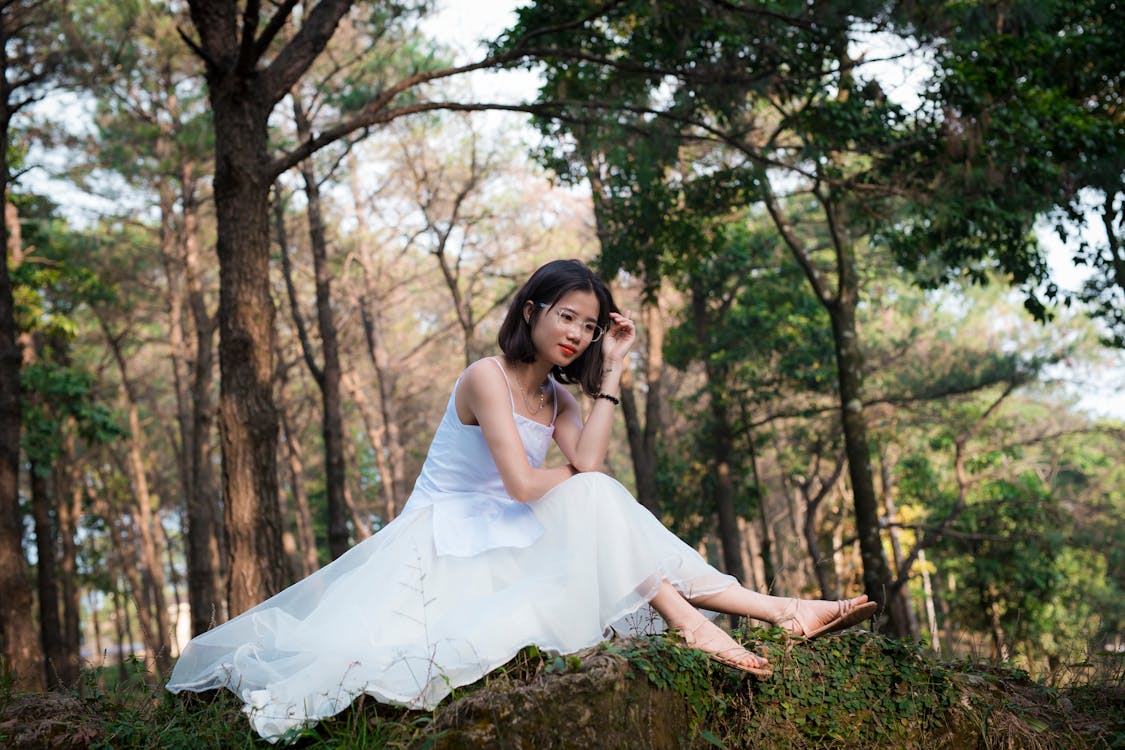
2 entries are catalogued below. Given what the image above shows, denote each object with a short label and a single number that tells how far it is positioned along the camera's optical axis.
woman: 3.43
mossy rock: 3.23
